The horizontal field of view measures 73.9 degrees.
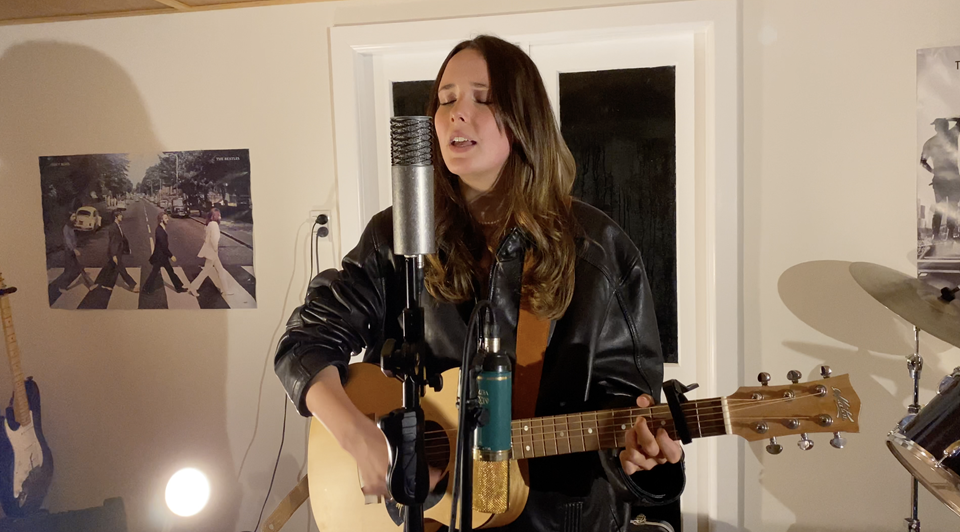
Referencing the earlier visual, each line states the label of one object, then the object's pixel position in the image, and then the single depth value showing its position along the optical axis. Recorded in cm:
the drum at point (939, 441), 113
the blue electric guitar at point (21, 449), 242
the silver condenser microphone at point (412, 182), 76
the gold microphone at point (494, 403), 76
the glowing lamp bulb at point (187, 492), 232
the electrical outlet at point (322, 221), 243
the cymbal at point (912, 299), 164
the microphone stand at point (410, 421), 76
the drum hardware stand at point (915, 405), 191
